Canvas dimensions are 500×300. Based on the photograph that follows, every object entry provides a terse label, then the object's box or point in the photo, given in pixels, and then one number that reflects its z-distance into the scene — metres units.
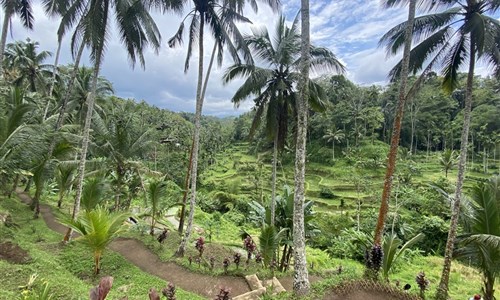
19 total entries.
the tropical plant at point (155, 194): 11.20
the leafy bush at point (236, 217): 21.45
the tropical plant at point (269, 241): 8.83
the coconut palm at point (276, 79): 10.77
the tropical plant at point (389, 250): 7.26
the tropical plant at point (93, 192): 10.70
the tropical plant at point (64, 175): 13.42
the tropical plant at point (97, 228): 7.61
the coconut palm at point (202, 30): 9.82
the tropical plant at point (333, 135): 42.56
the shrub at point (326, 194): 33.43
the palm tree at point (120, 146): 12.83
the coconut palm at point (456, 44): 7.68
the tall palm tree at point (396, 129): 7.57
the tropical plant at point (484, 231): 7.37
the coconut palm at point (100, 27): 9.31
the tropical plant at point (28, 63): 20.30
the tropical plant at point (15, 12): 9.71
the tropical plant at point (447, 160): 33.19
